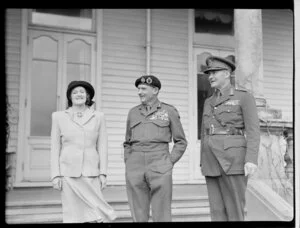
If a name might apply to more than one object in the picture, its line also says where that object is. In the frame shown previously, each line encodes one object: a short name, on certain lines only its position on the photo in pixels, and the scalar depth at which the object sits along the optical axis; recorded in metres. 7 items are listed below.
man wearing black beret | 3.62
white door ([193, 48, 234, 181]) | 6.80
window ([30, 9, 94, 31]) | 6.25
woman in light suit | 3.62
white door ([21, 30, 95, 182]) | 6.06
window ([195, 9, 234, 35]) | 7.11
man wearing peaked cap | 3.58
